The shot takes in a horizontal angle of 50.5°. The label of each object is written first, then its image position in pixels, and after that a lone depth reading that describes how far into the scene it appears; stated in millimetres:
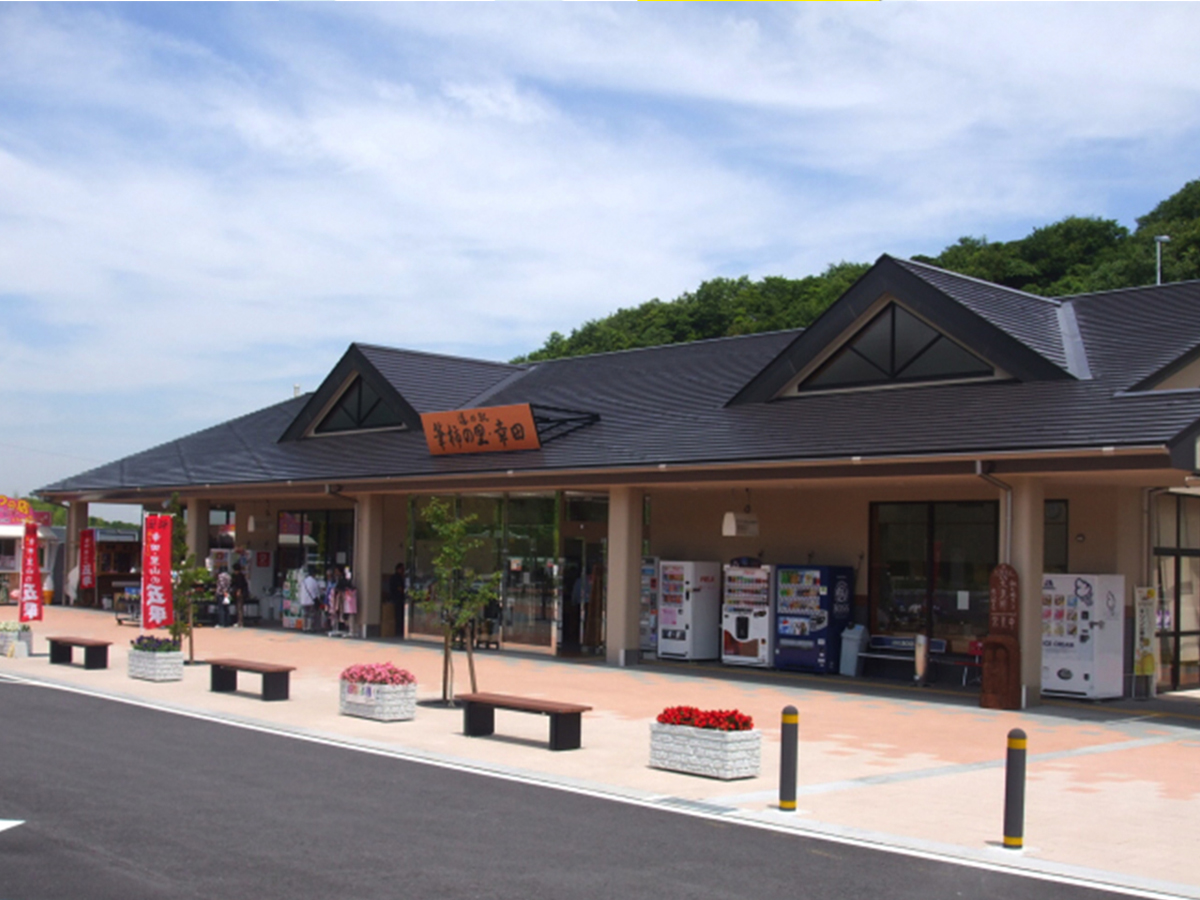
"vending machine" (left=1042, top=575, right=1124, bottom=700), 17953
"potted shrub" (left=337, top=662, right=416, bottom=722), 15039
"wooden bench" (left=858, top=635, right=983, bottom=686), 19831
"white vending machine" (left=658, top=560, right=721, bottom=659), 22969
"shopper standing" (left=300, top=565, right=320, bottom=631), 29391
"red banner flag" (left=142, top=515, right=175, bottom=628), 21047
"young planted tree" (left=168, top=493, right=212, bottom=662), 20812
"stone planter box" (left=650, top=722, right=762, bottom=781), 11586
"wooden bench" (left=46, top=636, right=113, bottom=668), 20516
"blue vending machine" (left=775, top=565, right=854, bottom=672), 21297
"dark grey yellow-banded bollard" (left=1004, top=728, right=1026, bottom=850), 8906
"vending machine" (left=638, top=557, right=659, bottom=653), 23844
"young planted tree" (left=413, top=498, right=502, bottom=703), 16219
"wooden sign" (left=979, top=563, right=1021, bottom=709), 16891
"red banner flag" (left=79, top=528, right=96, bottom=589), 37125
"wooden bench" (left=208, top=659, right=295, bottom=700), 16859
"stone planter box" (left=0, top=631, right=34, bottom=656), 22500
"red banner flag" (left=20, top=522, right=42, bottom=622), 23703
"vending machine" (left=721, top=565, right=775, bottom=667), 22078
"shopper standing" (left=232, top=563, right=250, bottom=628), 31328
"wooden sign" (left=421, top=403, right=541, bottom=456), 23781
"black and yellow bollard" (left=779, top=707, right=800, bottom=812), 10078
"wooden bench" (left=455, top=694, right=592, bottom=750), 13117
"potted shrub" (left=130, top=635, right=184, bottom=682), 18828
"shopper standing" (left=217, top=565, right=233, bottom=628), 31062
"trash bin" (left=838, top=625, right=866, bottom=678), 21062
